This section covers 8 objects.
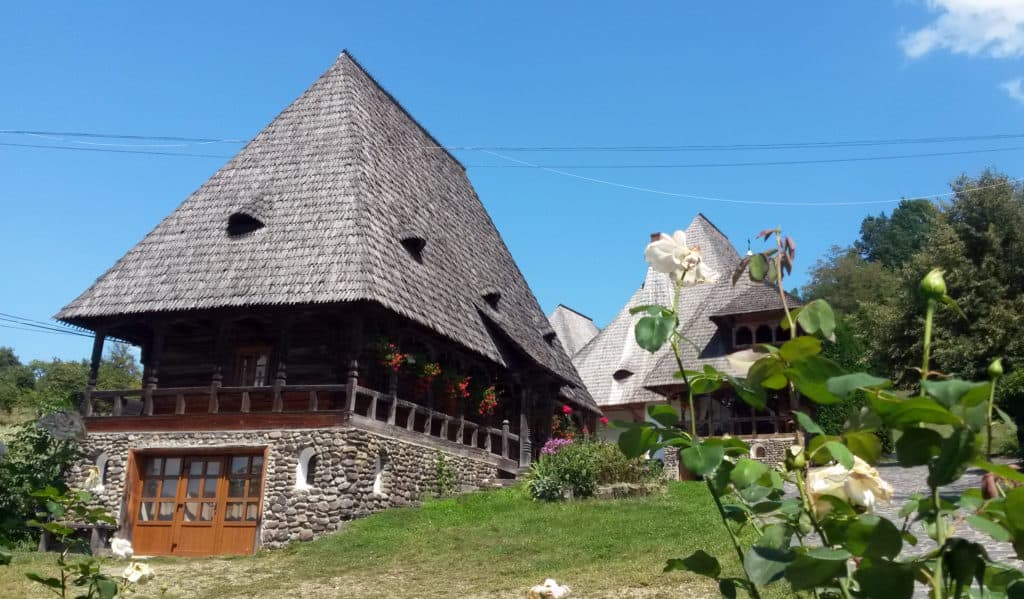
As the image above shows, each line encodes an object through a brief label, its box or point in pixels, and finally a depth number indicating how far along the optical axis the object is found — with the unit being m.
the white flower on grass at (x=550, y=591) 2.62
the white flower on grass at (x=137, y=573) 3.44
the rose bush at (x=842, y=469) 1.30
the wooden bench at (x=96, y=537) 15.22
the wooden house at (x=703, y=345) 25.38
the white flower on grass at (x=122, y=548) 4.14
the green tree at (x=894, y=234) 60.38
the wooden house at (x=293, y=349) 15.65
